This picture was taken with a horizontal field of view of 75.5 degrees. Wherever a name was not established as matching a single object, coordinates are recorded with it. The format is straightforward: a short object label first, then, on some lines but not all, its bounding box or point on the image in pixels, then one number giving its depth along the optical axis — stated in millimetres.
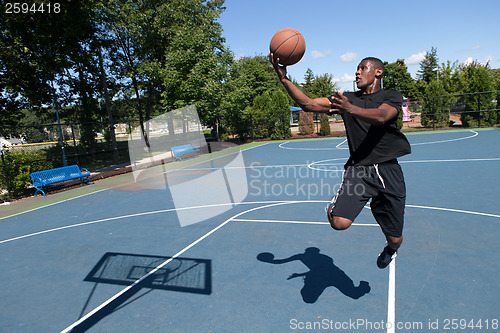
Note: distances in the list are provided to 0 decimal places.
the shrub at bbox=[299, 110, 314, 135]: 31047
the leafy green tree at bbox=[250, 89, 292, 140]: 29766
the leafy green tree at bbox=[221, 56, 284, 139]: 25047
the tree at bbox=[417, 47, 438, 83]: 56344
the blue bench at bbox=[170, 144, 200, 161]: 20422
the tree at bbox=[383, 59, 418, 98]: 43969
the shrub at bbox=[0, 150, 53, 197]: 12844
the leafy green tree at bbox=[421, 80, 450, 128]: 26484
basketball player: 3807
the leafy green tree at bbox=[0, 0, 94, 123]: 15227
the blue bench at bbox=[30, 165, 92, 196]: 13055
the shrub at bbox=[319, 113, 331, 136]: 29284
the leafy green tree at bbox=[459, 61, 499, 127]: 24906
